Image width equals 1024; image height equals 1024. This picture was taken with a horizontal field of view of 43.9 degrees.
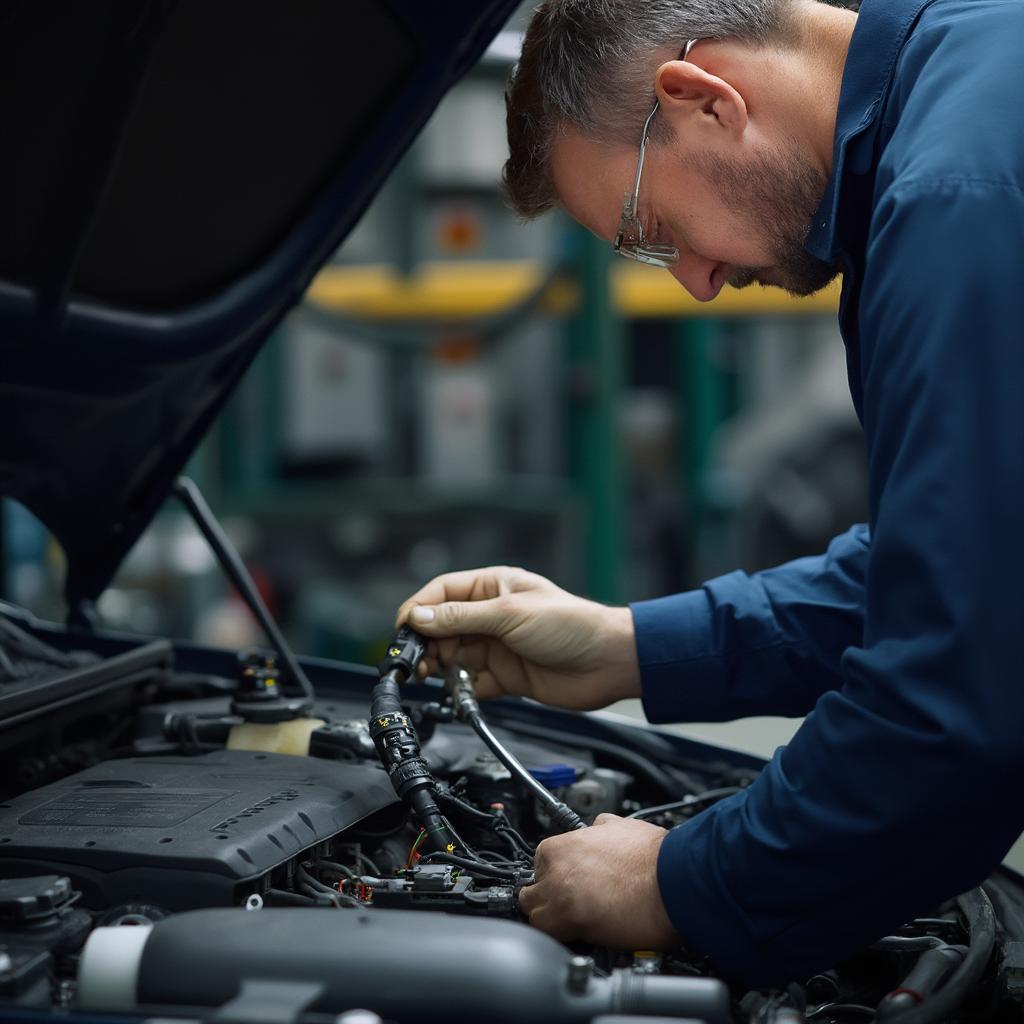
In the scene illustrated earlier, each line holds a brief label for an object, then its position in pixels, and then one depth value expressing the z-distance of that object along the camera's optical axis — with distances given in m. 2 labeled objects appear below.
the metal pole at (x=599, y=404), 4.42
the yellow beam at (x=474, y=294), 5.38
